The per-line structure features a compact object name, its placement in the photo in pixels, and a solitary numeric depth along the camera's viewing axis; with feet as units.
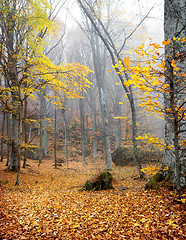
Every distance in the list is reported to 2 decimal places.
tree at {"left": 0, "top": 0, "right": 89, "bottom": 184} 17.04
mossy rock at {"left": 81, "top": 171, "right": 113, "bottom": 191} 14.80
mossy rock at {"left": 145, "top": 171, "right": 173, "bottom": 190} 10.36
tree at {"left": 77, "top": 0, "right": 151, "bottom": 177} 16.74
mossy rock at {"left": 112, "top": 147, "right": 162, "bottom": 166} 31.99
